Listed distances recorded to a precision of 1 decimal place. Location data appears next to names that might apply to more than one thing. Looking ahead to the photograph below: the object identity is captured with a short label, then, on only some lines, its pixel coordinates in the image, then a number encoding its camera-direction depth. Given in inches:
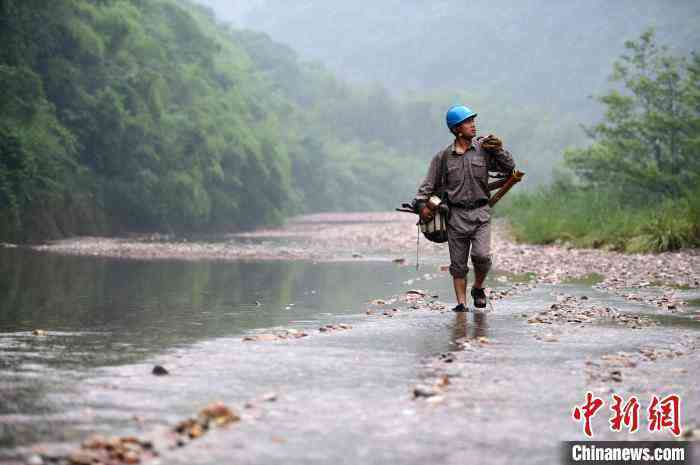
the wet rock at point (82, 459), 325.7
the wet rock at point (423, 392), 429.6
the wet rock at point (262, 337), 622.4
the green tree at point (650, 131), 2180.5
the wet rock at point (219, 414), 380.4
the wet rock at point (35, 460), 323.7
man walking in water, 778.7
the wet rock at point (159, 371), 482.0
